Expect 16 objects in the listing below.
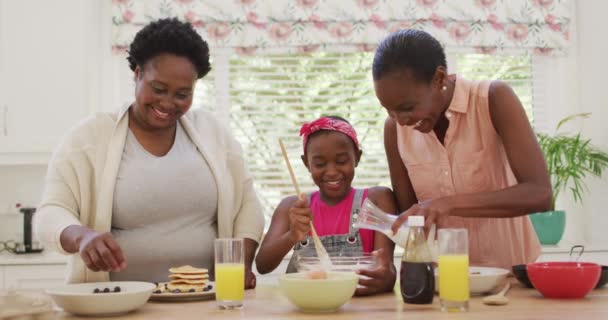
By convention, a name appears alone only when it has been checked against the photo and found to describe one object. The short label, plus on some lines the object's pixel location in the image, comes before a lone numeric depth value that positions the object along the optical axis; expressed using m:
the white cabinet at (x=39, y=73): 3.83
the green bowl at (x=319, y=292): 1.49
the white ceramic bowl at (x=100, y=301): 1.50
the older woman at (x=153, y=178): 2.02
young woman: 1.82
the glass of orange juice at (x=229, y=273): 1.57
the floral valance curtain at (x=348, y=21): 4.09
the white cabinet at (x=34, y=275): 3.57
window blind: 4.30
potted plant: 3.86
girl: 2.08
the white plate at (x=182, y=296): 1.69
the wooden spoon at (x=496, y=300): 1.54
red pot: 1.60
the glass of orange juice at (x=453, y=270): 1.48
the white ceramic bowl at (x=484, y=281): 1.65
